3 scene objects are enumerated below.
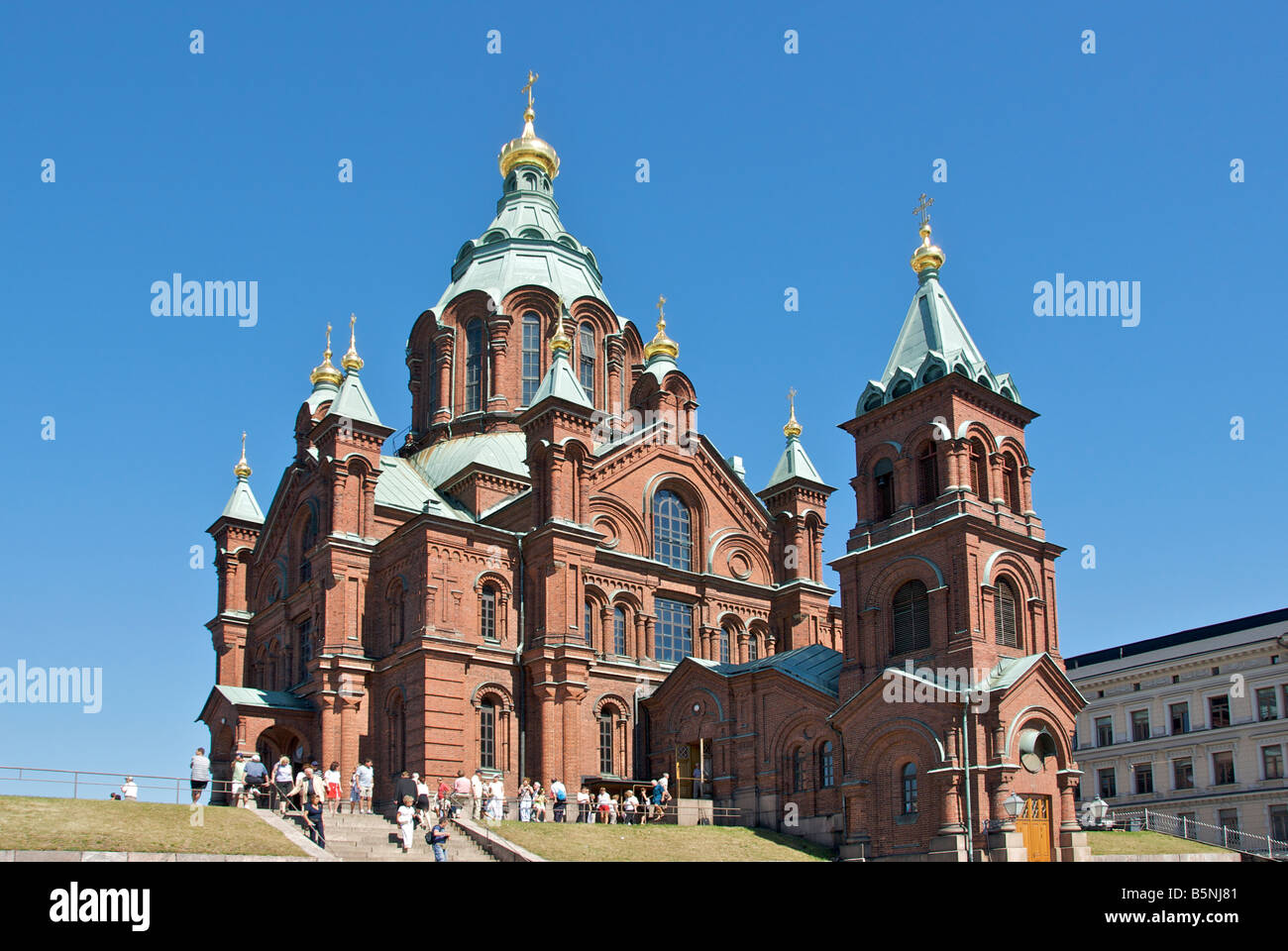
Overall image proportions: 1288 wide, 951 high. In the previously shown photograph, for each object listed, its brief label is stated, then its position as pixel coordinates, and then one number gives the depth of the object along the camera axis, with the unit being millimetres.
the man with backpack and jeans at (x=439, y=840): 24875
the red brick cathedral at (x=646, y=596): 32250
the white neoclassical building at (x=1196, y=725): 50594
